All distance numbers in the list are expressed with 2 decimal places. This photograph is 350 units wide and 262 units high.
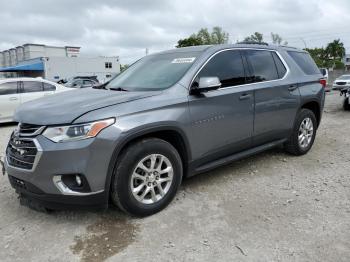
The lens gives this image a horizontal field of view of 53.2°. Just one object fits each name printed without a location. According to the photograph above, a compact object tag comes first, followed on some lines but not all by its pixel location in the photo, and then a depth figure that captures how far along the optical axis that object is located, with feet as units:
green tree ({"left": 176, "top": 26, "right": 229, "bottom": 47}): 215.84
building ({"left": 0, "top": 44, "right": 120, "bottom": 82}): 151.02
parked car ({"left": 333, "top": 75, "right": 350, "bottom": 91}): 80.57
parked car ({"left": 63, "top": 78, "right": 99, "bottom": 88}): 75.66
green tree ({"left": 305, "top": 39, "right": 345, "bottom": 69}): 247.29
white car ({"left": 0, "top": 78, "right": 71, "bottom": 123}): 32.27
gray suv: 10.07
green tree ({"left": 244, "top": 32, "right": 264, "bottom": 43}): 201.03
